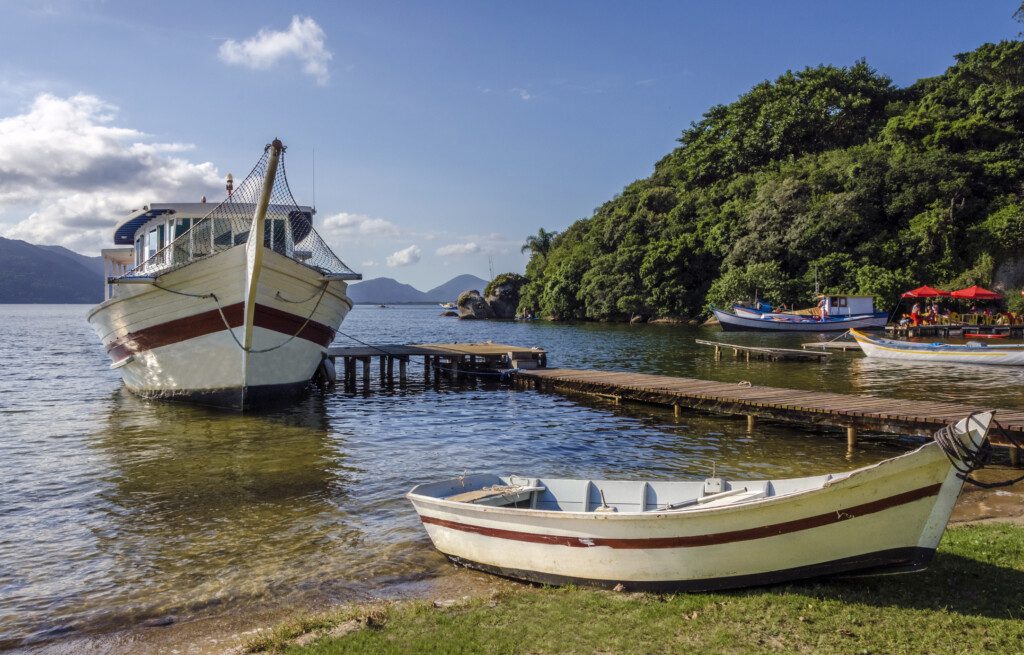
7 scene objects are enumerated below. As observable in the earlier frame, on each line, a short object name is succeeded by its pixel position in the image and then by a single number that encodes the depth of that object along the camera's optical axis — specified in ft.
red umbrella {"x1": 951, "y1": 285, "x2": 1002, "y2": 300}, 152.46
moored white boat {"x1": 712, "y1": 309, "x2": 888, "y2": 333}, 179.73
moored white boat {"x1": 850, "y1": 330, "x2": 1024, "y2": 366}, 97.60
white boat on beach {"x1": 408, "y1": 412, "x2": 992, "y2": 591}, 20.04
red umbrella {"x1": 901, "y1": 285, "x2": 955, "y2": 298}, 158.71
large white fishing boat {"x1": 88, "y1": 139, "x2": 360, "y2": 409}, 62.03
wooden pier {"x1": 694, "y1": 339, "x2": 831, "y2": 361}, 109.19
